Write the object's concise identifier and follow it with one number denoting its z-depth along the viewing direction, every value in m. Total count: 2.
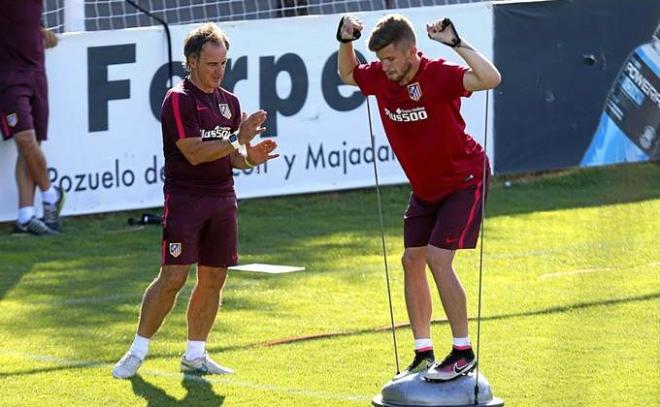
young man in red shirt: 15.20
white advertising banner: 28.37
